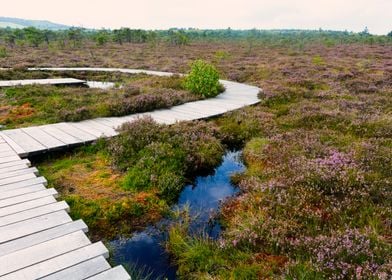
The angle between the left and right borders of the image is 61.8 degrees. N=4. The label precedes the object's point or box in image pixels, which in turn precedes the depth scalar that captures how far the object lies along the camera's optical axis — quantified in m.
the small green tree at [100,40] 58.01
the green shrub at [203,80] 14.93
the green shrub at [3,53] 36.03
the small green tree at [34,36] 53.72
